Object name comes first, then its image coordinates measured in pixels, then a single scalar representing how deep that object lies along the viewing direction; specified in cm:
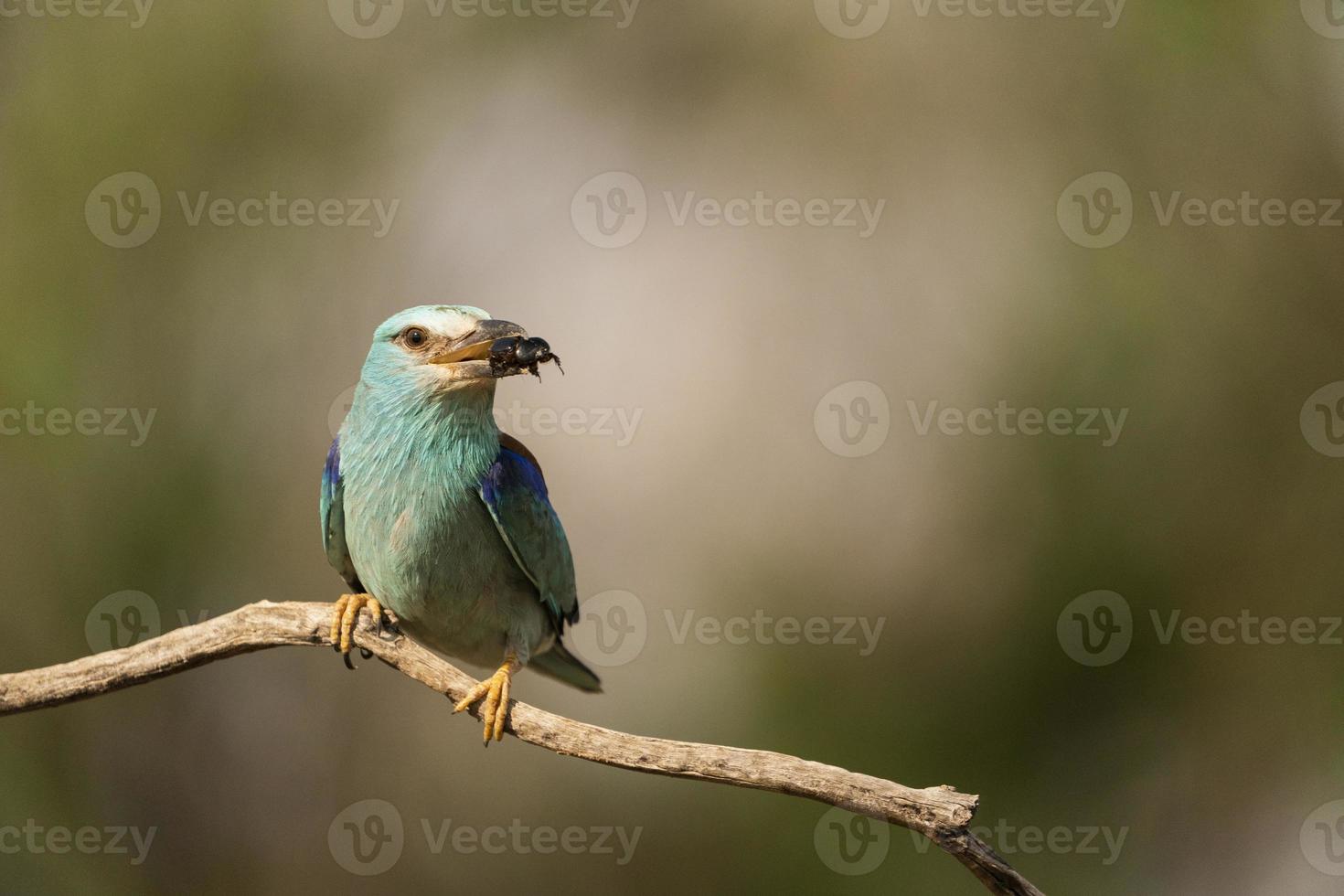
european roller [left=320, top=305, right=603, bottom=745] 621
